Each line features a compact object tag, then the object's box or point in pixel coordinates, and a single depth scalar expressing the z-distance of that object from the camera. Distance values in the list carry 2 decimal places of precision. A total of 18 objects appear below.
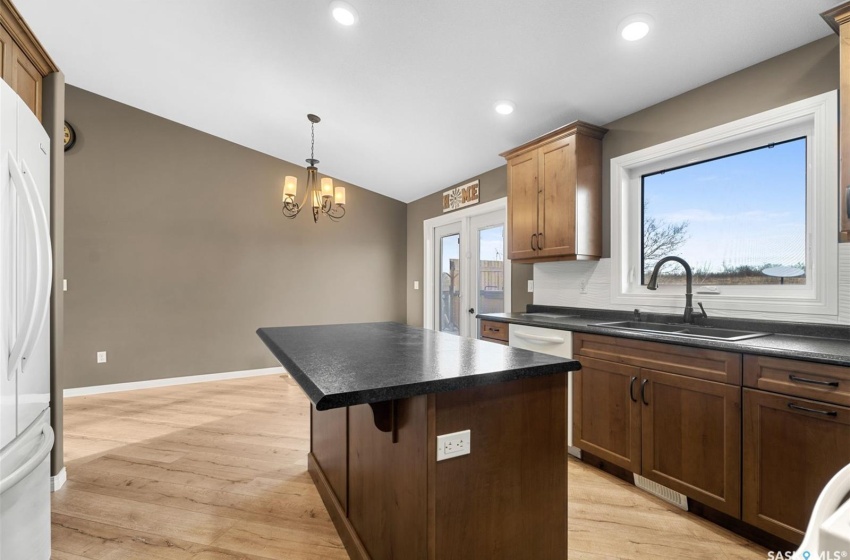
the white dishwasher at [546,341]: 2.47
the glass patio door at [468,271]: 4.12
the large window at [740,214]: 1.93
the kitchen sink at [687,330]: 2.10
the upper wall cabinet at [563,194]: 2.78
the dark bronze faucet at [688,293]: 2.31
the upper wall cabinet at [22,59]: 1.73
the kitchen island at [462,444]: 1.08
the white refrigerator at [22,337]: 1.23
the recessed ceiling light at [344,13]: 2.25
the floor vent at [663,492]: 1.98
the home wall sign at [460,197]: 4.32
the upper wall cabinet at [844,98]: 1.62
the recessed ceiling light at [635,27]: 1.96
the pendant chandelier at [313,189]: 3.43
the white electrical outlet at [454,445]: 1.10
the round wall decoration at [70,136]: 3.79
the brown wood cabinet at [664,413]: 1.74
